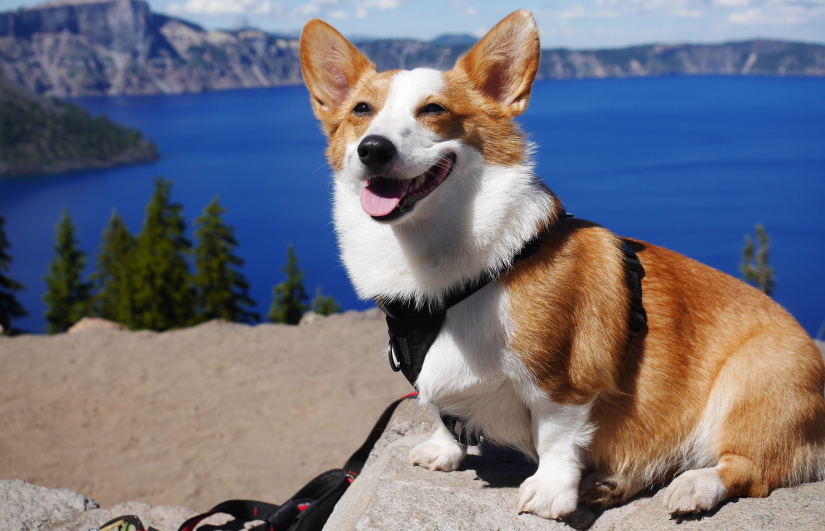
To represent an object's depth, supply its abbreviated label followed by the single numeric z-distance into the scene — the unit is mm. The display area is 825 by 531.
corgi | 2639
